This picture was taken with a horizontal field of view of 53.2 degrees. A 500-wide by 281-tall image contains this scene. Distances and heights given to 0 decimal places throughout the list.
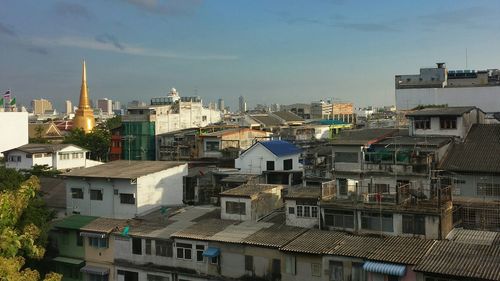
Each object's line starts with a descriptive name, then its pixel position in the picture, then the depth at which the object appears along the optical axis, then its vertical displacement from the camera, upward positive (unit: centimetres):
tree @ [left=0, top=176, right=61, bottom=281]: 1409 -267
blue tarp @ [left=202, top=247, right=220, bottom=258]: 2526 -551
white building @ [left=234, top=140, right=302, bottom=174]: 3925 -119
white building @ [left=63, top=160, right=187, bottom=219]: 3149 -283
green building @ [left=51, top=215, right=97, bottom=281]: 3038 -623
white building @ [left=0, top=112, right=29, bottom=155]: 6438 +237
